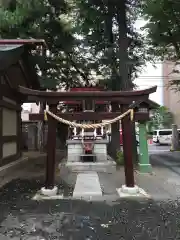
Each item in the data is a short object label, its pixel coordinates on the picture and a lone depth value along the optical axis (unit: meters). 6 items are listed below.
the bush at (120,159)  9.57
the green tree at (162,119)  34.73
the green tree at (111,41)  9.97
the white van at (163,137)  26.00
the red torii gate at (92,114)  5.50
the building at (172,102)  32.76
